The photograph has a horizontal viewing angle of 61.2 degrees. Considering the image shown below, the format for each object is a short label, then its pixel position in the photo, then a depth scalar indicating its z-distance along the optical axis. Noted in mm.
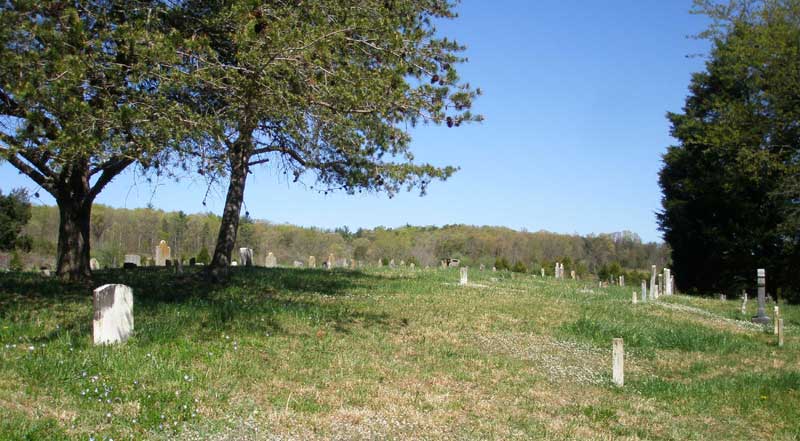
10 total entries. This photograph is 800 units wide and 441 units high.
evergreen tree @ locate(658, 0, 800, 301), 23828
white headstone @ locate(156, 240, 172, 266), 26956
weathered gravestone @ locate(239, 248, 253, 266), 23938
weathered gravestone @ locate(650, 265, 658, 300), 22667
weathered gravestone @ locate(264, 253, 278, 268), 28405
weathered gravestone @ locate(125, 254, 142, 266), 23781
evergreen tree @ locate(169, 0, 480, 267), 9867
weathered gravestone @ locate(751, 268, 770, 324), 17922
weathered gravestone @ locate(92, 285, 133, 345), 8242
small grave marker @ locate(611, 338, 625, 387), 9539
